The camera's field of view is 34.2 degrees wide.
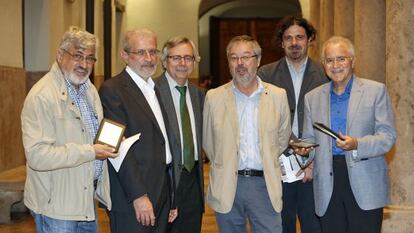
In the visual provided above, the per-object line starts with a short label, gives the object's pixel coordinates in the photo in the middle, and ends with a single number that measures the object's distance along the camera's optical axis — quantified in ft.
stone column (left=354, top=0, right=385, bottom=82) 22.49
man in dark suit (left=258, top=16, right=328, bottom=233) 16.28
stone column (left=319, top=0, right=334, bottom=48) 34.81
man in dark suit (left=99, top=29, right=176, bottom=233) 13.12
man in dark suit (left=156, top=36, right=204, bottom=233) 14.75
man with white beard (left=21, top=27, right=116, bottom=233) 11.35
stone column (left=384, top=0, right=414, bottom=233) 19.25
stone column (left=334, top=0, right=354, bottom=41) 29.07
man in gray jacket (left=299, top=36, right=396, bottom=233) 13.51
